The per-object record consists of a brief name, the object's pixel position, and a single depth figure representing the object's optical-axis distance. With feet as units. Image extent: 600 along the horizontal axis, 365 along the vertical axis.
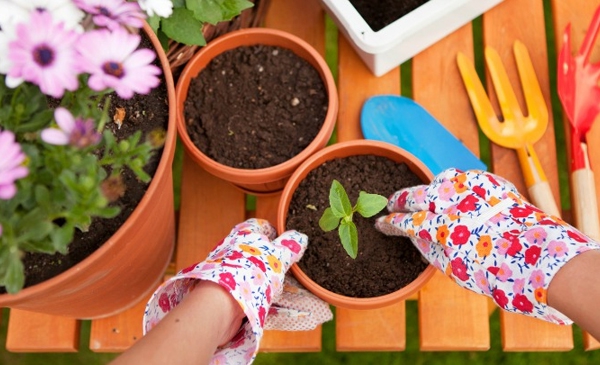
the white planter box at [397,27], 2.77
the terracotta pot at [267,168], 2.77
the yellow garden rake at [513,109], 2.99
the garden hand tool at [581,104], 2.86
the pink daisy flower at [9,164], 1.41
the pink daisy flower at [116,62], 1.55
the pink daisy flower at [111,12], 1.64
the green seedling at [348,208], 2.35
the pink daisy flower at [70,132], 1.52
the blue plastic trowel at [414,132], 3.00
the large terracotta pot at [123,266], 2.06
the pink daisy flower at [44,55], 1.49
